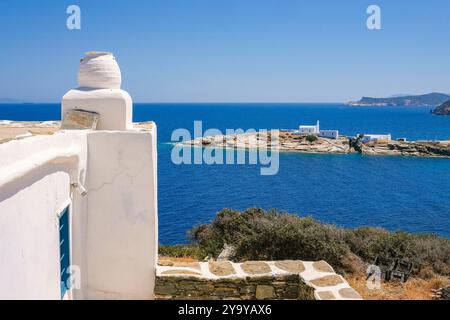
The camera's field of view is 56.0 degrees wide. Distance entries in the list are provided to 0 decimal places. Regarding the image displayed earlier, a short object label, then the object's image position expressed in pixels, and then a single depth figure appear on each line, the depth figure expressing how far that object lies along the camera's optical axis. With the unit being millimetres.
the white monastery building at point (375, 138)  73125
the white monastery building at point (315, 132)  76625
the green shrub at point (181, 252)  11406
